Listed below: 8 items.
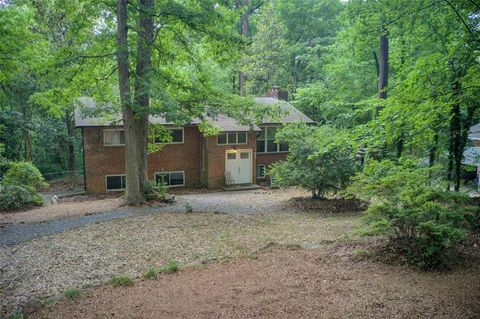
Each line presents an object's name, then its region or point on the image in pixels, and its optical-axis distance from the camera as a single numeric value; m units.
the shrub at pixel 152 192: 15.87
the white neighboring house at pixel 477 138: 21.17
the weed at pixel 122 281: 6.71
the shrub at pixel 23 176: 16.56
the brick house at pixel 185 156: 20.61
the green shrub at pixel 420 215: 6.17
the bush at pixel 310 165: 14.70
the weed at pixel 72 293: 6.17
